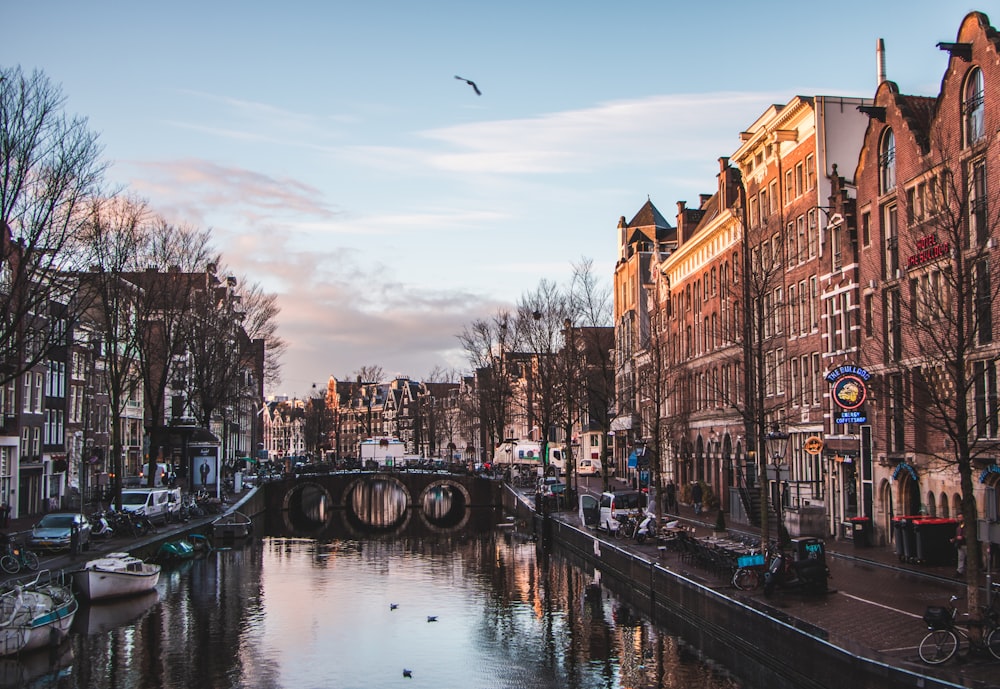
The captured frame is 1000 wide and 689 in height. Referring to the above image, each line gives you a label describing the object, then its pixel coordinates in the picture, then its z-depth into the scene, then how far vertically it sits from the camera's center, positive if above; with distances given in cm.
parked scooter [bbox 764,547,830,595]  2842 -363
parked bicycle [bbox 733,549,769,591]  3009 -375
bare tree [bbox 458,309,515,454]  9162 +699
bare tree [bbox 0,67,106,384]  3194 +787
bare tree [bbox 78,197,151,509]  5288 +820
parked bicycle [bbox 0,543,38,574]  3669 -406
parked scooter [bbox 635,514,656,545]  4619 -386
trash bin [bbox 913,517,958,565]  3281 -314
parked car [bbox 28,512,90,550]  4331 -359
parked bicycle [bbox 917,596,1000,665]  1981 -381
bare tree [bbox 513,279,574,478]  7625 +724
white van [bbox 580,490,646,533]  5166 -340
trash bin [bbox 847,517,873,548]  3862 -336
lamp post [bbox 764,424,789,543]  3754 -101
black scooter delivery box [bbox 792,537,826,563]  2981 -308
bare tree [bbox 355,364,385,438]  17175 +1118
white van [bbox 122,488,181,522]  5956 -329
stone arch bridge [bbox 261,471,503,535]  8962 -569
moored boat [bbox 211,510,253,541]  6544 -527
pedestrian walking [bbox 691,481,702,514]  6187 -318
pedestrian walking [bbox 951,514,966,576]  2970 -314
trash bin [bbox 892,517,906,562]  3388 -318
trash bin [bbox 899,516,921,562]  3316 -318
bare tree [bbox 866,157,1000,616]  2277 +307
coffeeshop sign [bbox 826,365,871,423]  3731 +174
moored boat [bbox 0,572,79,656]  2870 -480
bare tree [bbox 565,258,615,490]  6430 +526
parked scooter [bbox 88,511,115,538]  5028 -392
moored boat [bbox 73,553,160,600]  3797 -490
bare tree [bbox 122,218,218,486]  6038 +876
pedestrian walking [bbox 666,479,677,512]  6306 -331
